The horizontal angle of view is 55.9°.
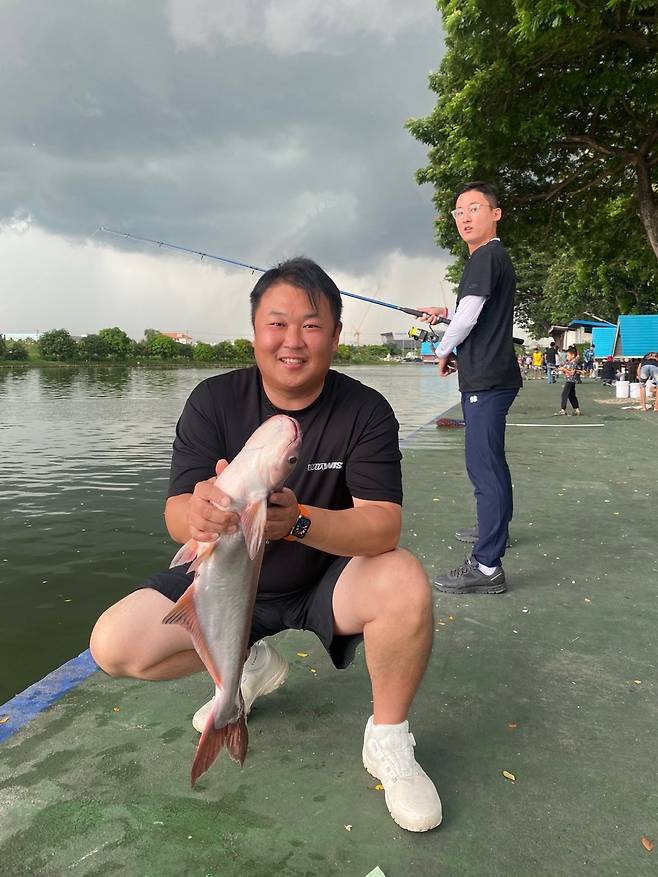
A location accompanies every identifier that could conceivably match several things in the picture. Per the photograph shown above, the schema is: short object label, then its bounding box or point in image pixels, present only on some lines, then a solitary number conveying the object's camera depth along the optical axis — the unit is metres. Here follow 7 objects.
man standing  3.83
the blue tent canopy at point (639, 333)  22.12
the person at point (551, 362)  34.59
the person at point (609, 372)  31.39
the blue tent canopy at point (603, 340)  34.75
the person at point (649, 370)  16.94
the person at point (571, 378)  14.56
